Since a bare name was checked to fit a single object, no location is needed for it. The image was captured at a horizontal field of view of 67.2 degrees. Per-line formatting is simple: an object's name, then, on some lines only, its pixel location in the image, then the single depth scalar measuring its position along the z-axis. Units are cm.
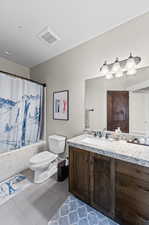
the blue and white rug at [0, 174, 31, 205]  162
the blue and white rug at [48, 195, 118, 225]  126
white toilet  192
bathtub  200
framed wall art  236
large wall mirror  153
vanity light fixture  153
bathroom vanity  104
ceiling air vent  182
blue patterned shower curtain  204
